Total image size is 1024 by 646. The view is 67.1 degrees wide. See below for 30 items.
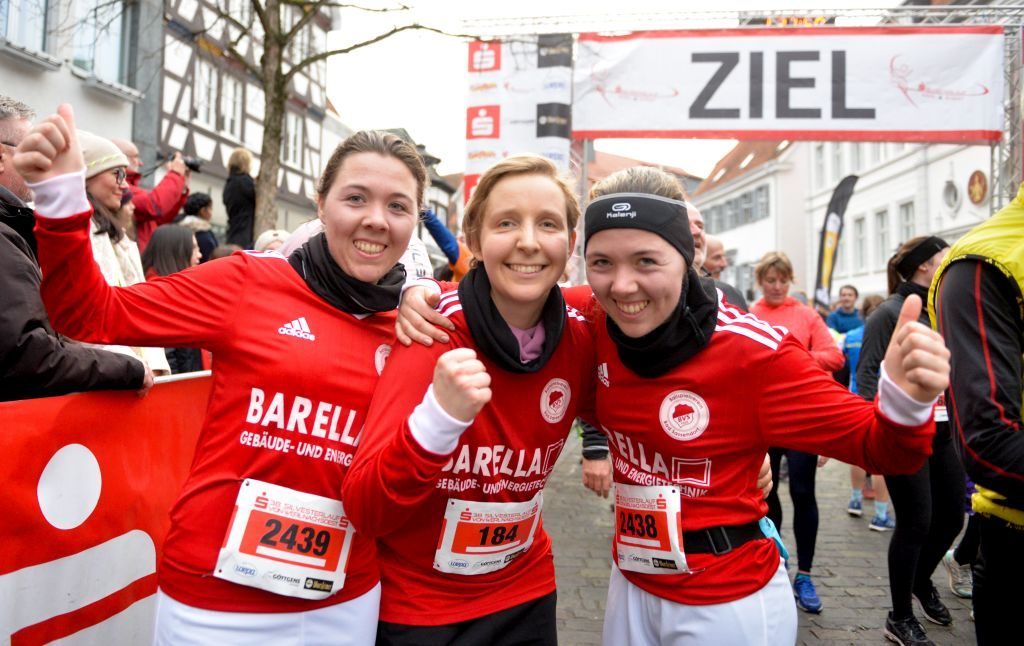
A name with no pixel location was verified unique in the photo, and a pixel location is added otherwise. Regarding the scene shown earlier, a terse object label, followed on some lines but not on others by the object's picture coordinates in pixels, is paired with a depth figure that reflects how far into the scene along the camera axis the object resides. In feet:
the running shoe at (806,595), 15.03
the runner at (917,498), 13.30
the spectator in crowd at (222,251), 17.92
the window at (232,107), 65.82
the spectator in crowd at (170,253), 15.76
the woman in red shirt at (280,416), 6.21
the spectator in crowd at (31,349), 7.02
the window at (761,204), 131.95
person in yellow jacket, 6.92
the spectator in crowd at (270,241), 16.24
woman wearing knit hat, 11.09
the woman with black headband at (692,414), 6.69
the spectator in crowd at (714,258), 17.01
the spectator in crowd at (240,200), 23.90
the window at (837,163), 106.93
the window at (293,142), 77.87
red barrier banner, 7.45
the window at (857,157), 99.59
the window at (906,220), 87.30
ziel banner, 30.42
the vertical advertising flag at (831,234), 46.24
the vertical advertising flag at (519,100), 31.65
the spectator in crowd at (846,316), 34.19
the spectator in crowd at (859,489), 21.44
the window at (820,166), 111.96
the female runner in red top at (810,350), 15.70
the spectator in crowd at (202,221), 20.97
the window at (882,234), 93.86
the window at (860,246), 98.94
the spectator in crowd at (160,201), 18.81
